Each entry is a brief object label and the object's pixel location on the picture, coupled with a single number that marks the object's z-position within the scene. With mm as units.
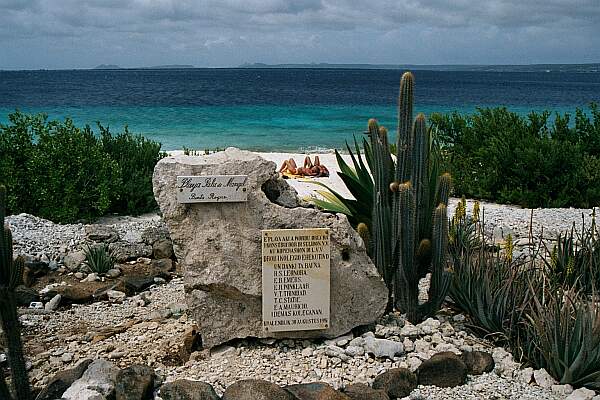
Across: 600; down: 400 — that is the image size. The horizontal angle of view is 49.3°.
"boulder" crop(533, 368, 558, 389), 4340
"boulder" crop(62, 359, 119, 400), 3898
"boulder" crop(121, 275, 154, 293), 6457
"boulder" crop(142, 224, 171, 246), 7773
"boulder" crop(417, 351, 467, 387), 4340
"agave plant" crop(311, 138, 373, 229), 5879
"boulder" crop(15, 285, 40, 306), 6145
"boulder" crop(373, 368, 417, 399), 4230
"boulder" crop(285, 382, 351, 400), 4000
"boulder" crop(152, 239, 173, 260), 7566
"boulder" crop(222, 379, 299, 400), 3963
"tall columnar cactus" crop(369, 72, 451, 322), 4965
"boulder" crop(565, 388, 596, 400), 4113
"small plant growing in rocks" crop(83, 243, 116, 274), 7051
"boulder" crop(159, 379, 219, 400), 3975
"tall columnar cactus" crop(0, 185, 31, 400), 3893
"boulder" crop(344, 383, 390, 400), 4086
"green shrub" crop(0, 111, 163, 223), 9328
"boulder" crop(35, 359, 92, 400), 4074
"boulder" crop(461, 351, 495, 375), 4477
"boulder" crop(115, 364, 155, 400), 3996
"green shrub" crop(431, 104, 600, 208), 10633
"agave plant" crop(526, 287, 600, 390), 4250
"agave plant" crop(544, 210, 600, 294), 5750
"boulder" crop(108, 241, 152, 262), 7480
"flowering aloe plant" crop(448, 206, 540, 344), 4809
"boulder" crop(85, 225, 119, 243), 7906
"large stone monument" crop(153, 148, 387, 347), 4770
